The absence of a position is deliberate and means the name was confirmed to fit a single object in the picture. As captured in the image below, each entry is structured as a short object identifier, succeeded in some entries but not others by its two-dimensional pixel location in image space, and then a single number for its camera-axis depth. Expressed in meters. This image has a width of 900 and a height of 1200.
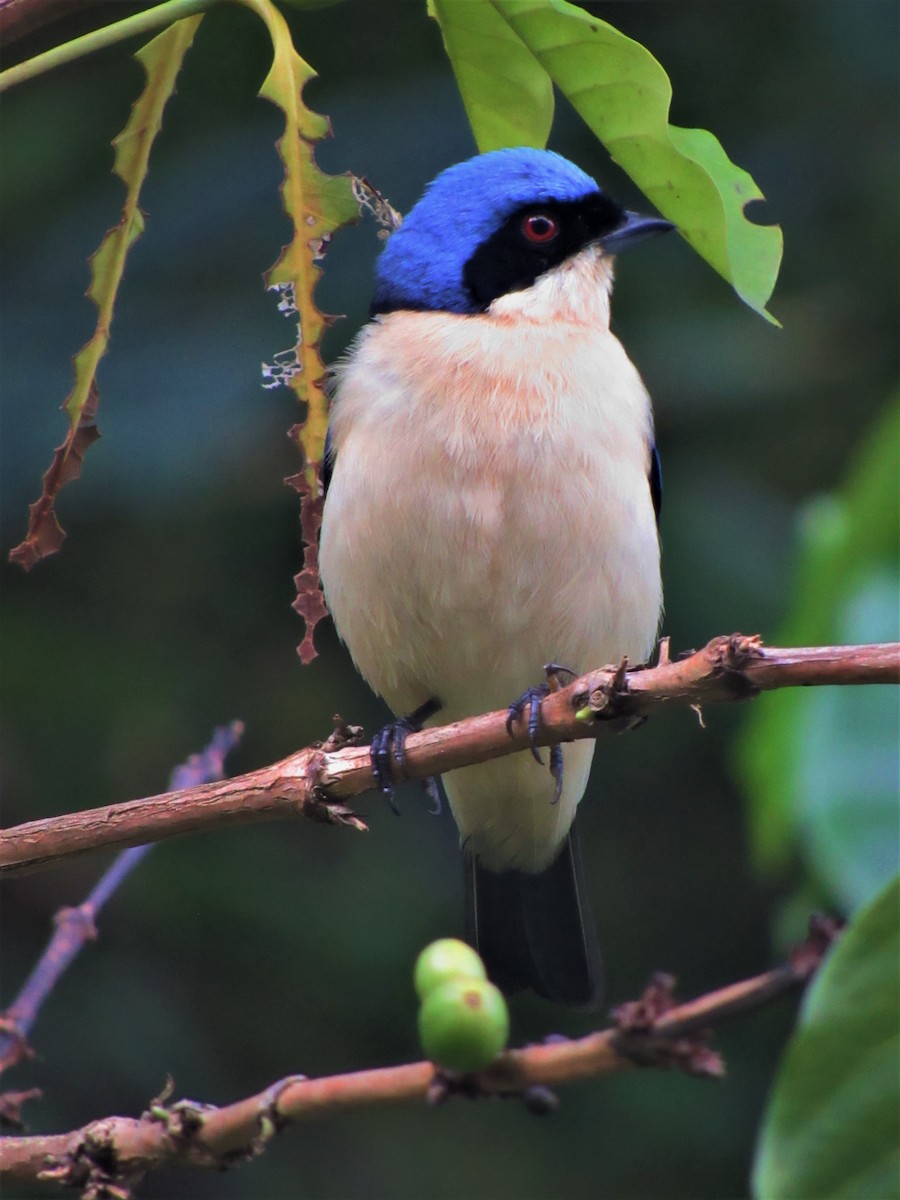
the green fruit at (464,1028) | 3.95
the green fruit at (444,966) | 4.25
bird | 7.18
